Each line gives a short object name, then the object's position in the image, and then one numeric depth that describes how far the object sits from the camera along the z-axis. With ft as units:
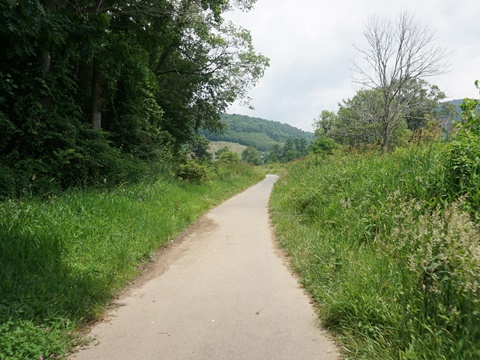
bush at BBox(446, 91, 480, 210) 14.23
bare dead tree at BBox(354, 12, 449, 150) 64.81
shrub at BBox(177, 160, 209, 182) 44.89
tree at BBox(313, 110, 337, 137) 201.16
